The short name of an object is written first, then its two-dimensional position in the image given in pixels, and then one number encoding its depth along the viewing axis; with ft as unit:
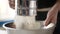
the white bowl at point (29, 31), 1.64
